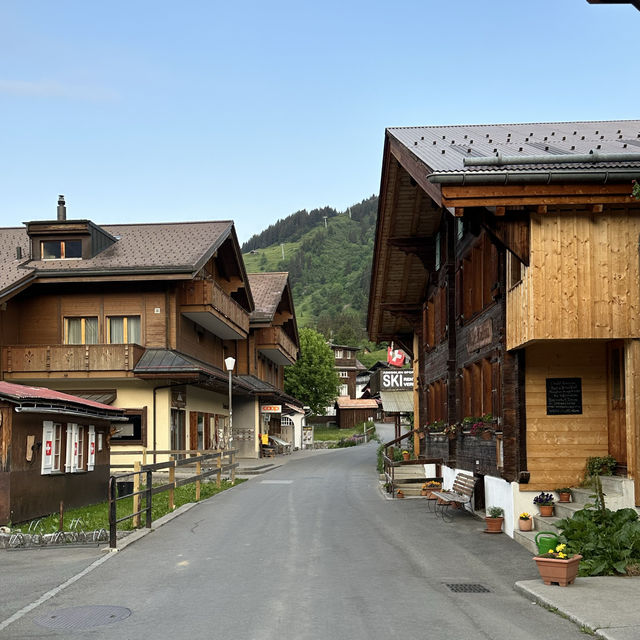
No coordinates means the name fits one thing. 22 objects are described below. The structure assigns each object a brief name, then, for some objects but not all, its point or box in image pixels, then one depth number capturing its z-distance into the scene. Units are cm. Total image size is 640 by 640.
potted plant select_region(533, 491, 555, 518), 1422
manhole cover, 852
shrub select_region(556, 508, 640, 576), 1069
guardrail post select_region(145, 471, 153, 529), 1596
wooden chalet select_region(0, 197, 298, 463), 3169
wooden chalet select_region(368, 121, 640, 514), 1306
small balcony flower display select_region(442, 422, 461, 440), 2115
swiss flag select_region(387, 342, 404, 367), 4284
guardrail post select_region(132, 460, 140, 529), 1638
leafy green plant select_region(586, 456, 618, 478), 1421
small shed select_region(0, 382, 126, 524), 1557
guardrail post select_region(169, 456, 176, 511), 1894
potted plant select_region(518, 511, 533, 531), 1423
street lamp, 3124
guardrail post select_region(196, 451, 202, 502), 2175
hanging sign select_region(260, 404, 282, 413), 4947
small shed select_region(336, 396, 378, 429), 10381
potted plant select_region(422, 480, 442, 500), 2124
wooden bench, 1745
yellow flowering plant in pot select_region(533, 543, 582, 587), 998
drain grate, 1028
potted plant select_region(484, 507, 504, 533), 1525
